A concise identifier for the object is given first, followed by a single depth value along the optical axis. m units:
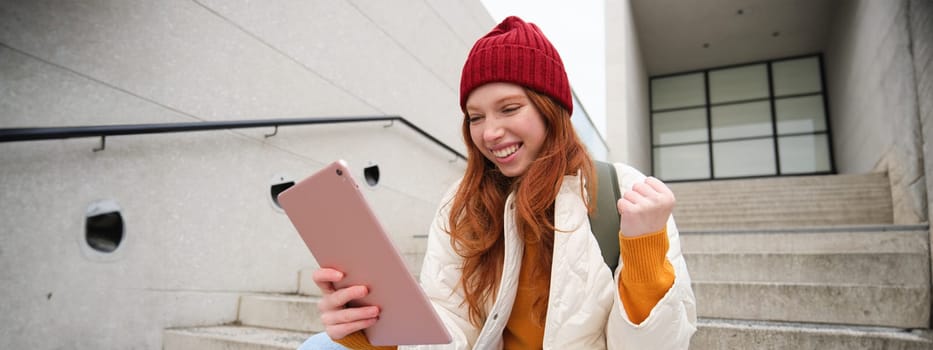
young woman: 0.92
